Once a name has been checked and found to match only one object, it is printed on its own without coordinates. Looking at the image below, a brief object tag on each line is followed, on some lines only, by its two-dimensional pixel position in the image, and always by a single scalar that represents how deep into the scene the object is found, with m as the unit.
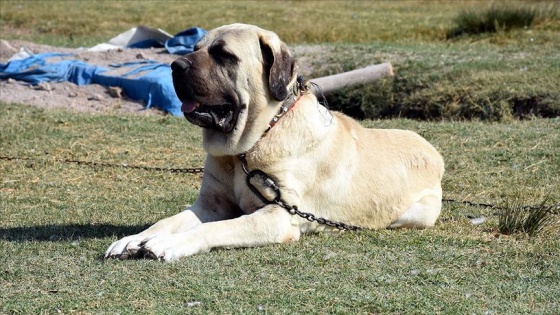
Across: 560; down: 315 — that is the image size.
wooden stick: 25.25
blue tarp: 25.39
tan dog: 11.28
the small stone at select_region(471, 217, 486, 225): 13.67
